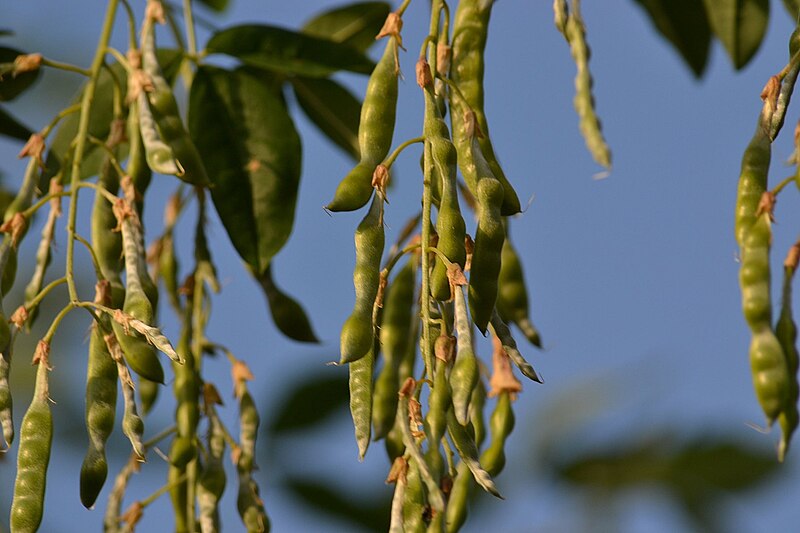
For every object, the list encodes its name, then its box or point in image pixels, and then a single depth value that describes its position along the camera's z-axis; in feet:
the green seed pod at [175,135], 5.69
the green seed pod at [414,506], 5.45
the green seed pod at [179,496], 5.76
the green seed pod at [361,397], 5.42
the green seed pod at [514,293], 5.83
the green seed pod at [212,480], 5.71
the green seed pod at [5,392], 5.46
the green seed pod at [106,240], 5.67
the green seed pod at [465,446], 5.37
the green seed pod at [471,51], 5.61
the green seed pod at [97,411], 5.49
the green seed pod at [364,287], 5.43
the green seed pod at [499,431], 5.69
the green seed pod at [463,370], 5.39
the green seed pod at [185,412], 5.71
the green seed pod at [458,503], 5.59
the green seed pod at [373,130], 5.48
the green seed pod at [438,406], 5.40
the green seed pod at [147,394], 5.91
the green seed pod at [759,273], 5.50
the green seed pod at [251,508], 5.71
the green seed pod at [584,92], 5.76
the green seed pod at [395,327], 5.70
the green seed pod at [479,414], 5.64
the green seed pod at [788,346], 5.53
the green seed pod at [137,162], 5.72
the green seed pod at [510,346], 5.40
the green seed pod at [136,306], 5.51
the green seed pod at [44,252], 5.67
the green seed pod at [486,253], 5.42
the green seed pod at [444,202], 5.42
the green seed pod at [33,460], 5.48
